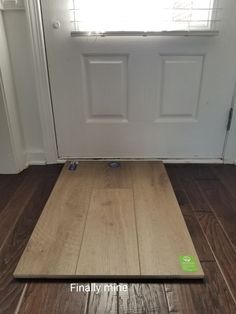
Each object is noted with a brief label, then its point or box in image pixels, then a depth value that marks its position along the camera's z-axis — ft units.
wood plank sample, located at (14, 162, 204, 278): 2.55
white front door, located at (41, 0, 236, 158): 4.21
